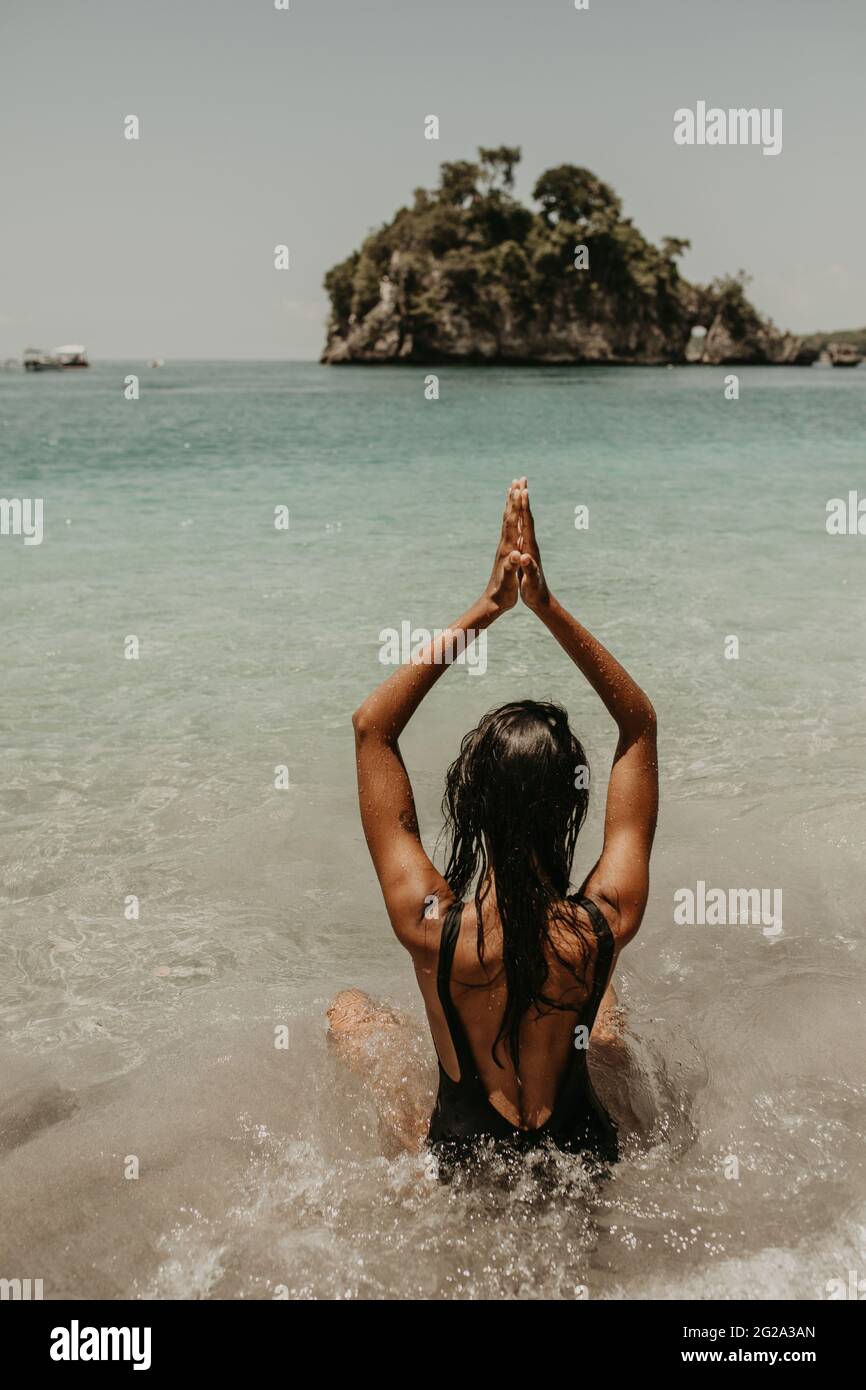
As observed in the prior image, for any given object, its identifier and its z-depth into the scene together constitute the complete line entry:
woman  2.47
